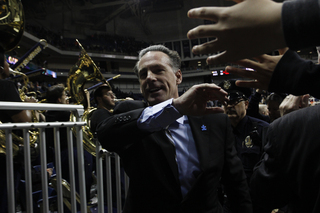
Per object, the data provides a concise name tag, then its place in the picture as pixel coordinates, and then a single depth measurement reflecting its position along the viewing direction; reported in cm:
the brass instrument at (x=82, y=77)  306
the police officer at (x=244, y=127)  211
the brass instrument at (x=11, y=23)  197
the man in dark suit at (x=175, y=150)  105
